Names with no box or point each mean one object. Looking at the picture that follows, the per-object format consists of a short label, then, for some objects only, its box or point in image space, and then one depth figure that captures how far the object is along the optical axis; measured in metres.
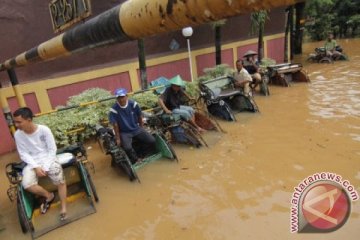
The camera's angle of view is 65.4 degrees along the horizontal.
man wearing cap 5.51
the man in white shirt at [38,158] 4.12
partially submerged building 7.69
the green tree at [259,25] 12.69
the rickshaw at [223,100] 8.07
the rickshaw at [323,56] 16.38
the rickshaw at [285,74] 11.38
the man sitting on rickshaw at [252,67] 10.29
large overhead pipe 0.82
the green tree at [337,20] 29.47
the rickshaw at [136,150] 5.24
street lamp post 10.15
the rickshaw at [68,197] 4.07
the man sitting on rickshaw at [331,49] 16.37
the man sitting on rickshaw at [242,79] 9.31
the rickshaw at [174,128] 6.42
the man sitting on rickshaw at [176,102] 6.75
